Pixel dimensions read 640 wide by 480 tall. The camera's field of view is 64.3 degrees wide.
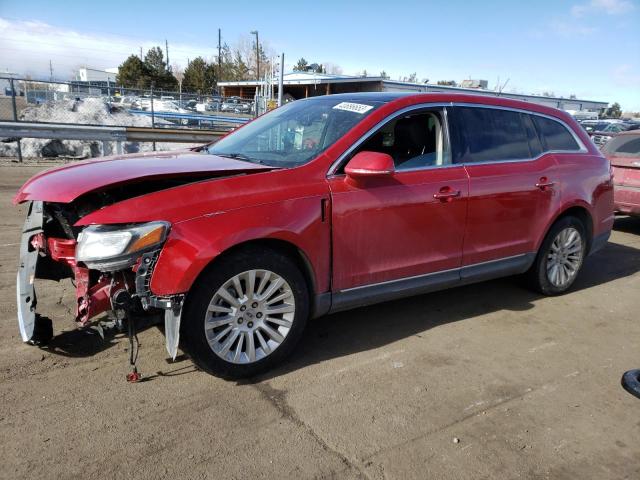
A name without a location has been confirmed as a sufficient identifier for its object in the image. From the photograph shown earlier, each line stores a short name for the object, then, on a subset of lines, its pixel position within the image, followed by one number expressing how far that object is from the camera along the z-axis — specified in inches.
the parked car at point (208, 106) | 978.1
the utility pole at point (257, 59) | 2345.5
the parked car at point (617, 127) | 978.1
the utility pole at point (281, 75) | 565.9
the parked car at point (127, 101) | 822.1
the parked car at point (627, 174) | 311.1
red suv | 115.5
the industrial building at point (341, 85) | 1349.7
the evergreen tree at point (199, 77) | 2269.9
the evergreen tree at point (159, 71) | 2155.5
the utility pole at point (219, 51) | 2587.4
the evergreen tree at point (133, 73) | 2082.9
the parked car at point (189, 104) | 949.3
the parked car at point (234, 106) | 999.0
